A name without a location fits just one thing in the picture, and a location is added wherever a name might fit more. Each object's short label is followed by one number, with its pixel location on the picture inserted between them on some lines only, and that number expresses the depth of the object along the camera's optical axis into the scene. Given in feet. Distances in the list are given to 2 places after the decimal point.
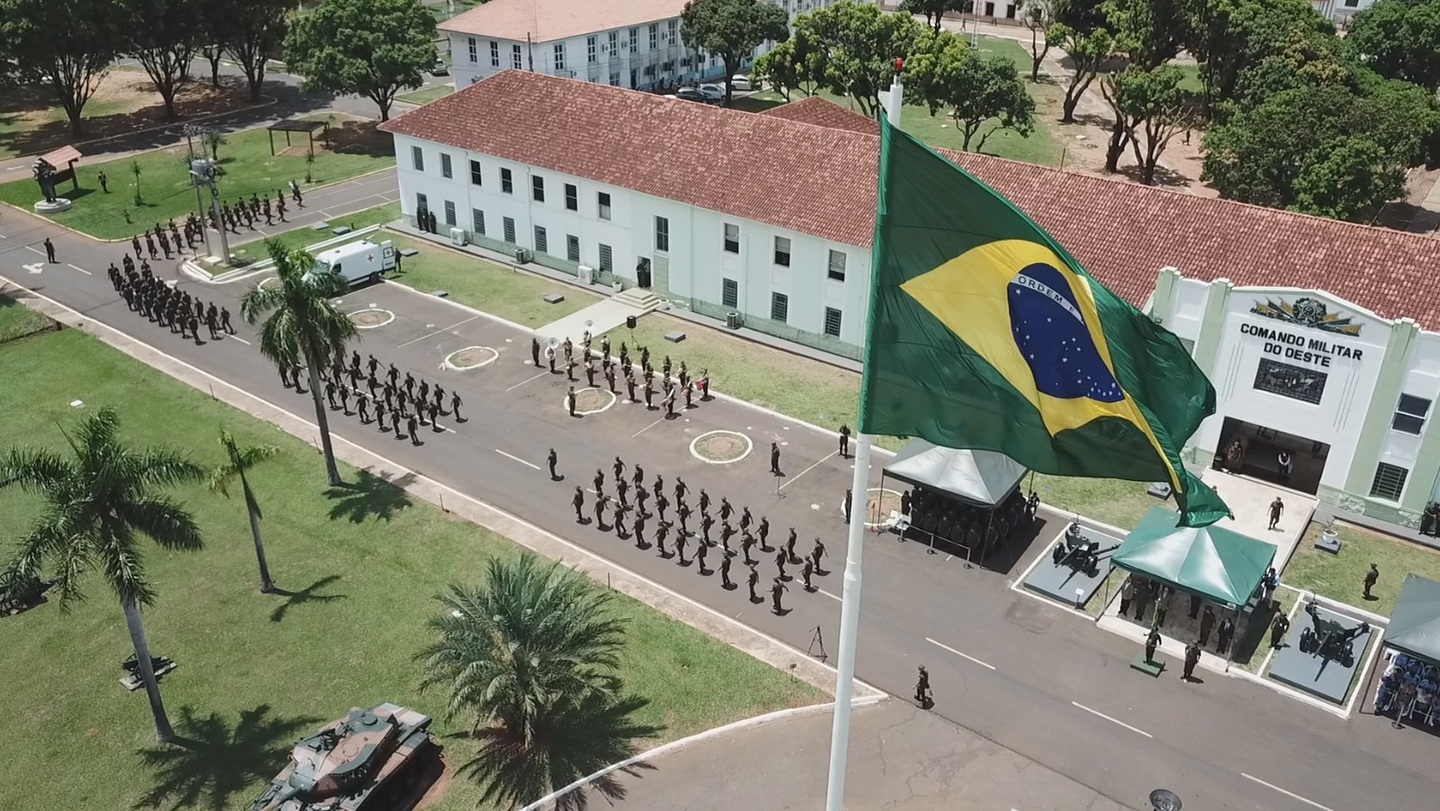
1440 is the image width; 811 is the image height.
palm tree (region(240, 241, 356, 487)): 104.12
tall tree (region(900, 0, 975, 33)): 322.96
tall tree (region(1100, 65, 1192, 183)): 194.80
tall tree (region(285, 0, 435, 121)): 218.79
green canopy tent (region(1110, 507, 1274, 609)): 90.48
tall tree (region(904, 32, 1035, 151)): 203.62
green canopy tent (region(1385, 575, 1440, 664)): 83.15
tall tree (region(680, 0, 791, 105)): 262.26
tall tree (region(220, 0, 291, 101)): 239.30
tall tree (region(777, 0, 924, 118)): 214.07
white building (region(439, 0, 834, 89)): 256.93
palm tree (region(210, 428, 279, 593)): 92.17
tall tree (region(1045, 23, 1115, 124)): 231.71
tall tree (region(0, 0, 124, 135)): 207.41
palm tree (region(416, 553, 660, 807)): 76.02
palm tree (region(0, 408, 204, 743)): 71.92
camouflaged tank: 72.49
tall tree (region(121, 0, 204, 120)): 223.10
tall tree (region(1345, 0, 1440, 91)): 230.68
